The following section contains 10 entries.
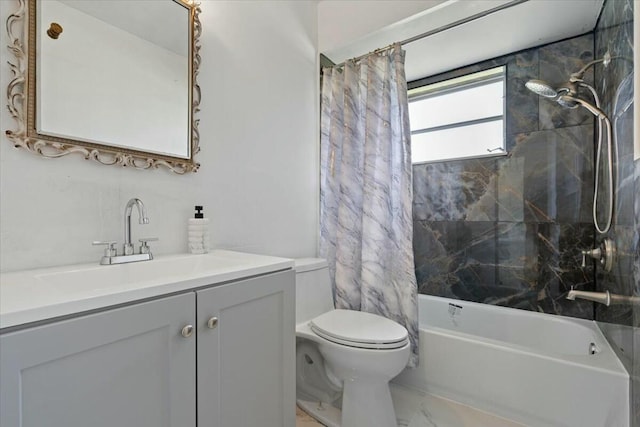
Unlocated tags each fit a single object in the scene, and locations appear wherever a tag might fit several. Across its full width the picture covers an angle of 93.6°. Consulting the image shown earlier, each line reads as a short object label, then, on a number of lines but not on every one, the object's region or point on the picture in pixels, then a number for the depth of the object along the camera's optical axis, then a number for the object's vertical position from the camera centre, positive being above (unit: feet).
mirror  3.07 +1.56
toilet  4.45 -2.23
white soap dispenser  4.27 -0.35
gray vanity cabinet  1.85 -1.18
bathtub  4.26 -2.62
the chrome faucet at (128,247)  3.44 -0.44
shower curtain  5.86 +0.39
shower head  5.08 +2.11
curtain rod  5.32 +3.67
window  7.39 +2.50
